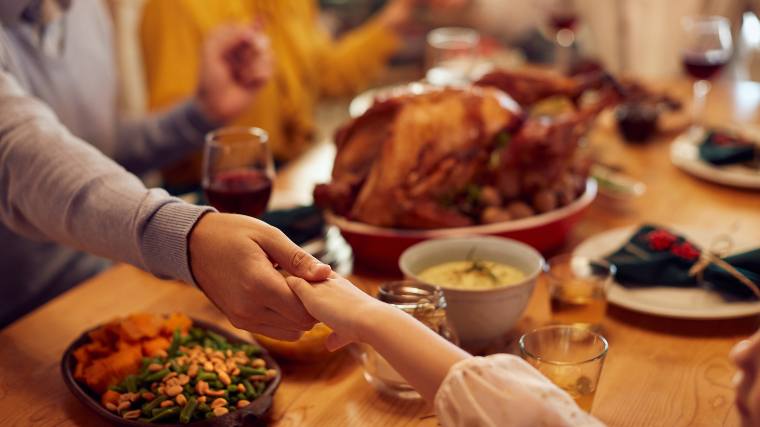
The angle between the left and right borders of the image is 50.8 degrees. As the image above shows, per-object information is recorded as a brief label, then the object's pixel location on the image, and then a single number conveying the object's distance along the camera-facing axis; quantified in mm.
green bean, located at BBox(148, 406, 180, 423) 925
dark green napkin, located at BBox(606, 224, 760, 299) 1209
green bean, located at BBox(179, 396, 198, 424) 919
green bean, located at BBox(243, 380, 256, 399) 972
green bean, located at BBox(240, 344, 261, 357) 1056
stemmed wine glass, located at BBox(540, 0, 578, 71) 2475
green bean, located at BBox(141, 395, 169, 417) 940
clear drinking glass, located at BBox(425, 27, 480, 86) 2193
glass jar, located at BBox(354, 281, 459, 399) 1004
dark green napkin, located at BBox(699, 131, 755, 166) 1783
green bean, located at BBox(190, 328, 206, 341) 1101
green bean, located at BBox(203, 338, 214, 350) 1076
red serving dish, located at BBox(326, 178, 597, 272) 1351
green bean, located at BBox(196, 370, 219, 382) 974
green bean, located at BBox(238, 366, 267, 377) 1007
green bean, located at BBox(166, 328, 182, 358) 1054
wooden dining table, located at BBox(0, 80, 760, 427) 998
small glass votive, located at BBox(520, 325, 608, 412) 924
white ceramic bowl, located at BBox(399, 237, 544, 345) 1109
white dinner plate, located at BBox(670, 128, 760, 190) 1721
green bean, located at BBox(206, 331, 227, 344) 1088
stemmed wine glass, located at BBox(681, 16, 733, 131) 1951
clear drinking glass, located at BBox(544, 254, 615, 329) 1194
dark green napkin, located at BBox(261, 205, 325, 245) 1388
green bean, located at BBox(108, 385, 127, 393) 981
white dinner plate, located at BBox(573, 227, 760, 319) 1173
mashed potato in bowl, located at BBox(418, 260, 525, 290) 1173
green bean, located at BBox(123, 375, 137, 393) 976
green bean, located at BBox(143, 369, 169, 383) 988
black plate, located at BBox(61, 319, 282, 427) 917
